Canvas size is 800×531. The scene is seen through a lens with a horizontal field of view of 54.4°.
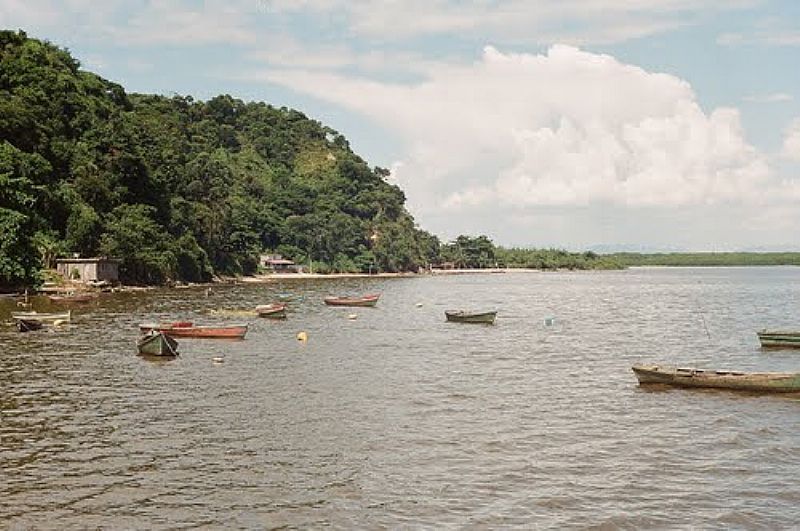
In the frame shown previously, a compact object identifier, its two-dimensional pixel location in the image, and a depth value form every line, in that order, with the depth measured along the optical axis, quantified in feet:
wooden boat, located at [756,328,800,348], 155.53
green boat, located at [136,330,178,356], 126.11
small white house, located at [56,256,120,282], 276.00
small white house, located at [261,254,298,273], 550.77
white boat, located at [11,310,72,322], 158.92
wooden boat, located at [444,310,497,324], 207.10
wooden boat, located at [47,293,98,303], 232.32
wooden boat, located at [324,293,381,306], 265.54
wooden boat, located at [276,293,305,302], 296.30
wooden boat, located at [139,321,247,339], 151.81
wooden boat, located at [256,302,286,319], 207.51
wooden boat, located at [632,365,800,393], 99.50
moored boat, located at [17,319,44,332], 154.61
